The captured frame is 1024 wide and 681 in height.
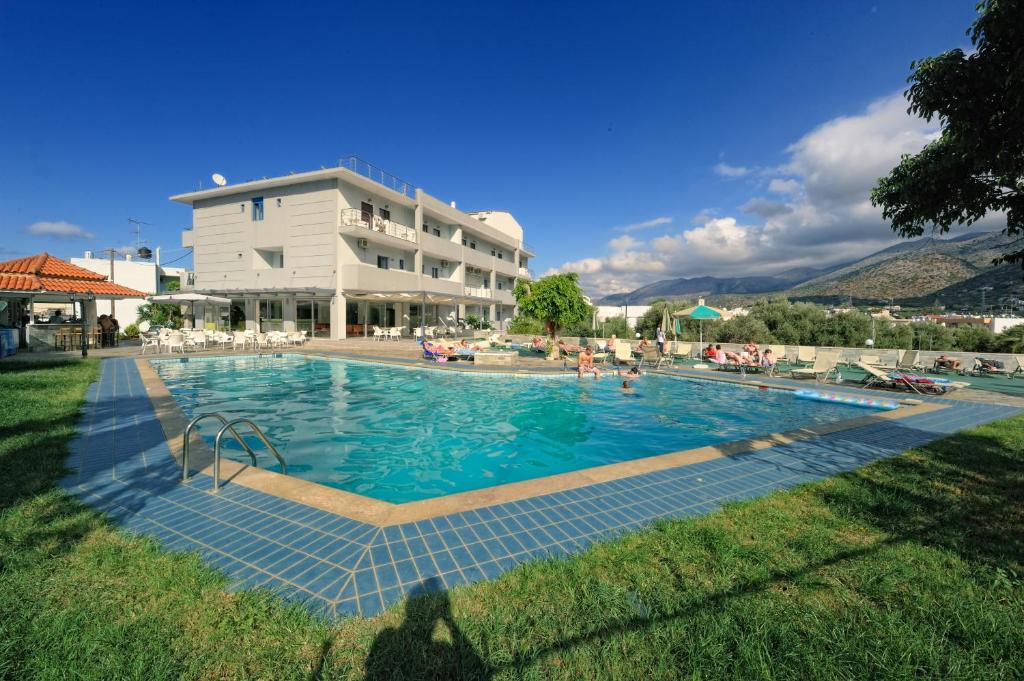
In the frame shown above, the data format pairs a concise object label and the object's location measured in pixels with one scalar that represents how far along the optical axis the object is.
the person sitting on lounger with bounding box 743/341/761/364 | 15.60
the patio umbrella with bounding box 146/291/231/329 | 19.30
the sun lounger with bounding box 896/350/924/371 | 14.36
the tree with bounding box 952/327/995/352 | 18.08
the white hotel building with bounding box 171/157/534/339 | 23.61
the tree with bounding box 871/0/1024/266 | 2.93
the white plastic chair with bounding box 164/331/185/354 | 16.78
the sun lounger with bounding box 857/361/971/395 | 10.80
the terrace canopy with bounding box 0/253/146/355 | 12.40
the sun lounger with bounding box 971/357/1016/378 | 14.21
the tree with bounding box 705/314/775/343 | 20.61
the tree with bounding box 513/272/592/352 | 19.72
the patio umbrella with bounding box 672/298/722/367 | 15.72
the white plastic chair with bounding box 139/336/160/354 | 16.86
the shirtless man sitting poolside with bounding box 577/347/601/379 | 13.83
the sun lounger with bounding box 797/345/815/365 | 15.72
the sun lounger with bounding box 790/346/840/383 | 12.84
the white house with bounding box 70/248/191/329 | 32.88
